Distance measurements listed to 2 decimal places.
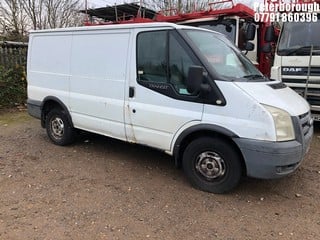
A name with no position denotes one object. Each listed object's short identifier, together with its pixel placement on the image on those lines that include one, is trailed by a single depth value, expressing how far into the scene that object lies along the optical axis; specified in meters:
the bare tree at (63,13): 15.58
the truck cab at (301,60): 5.13
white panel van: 2.97
